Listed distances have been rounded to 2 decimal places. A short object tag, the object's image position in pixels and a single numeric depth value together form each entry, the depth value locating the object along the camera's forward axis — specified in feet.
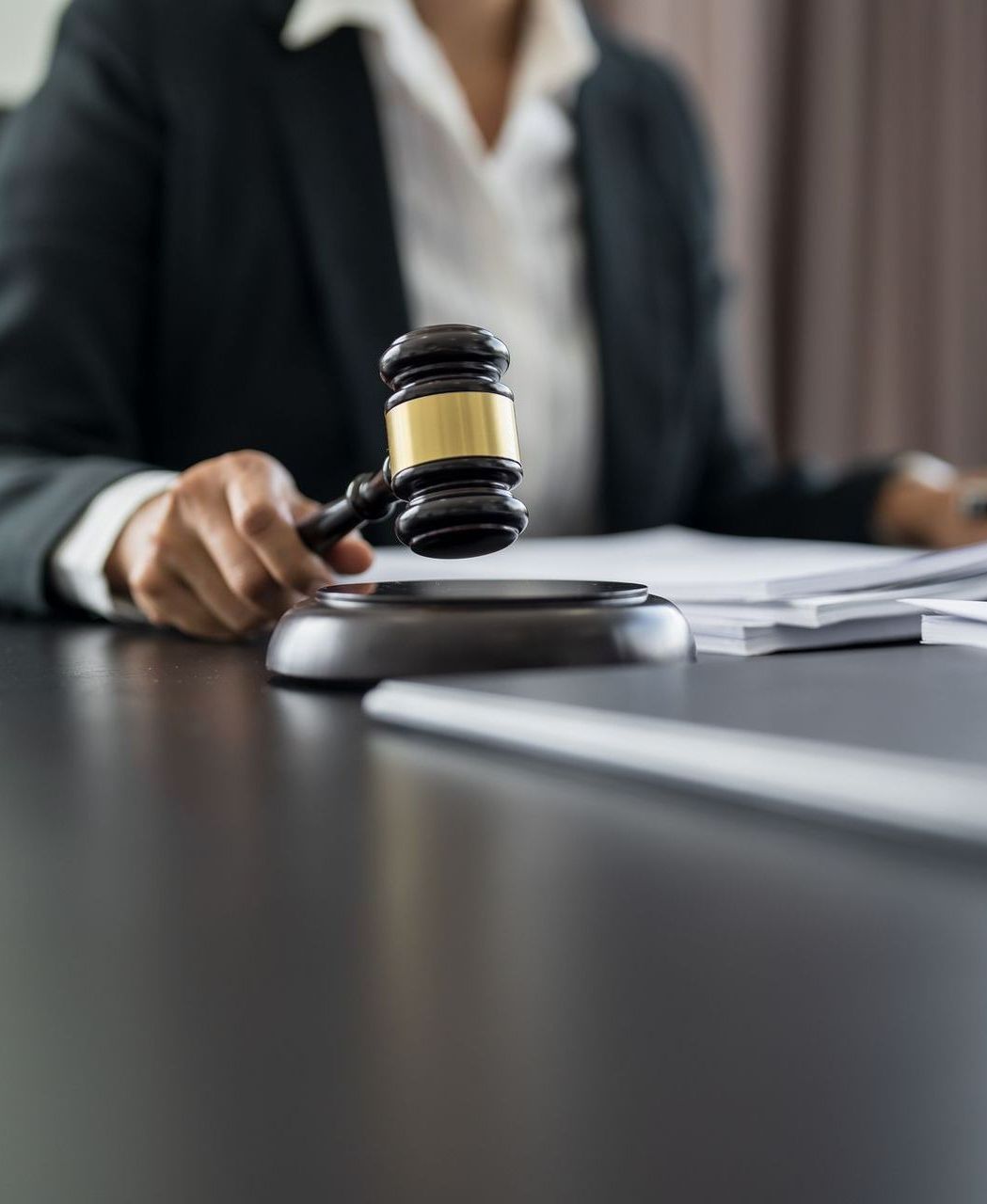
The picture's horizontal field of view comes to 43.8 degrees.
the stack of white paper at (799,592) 1.47
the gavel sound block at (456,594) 1.23
